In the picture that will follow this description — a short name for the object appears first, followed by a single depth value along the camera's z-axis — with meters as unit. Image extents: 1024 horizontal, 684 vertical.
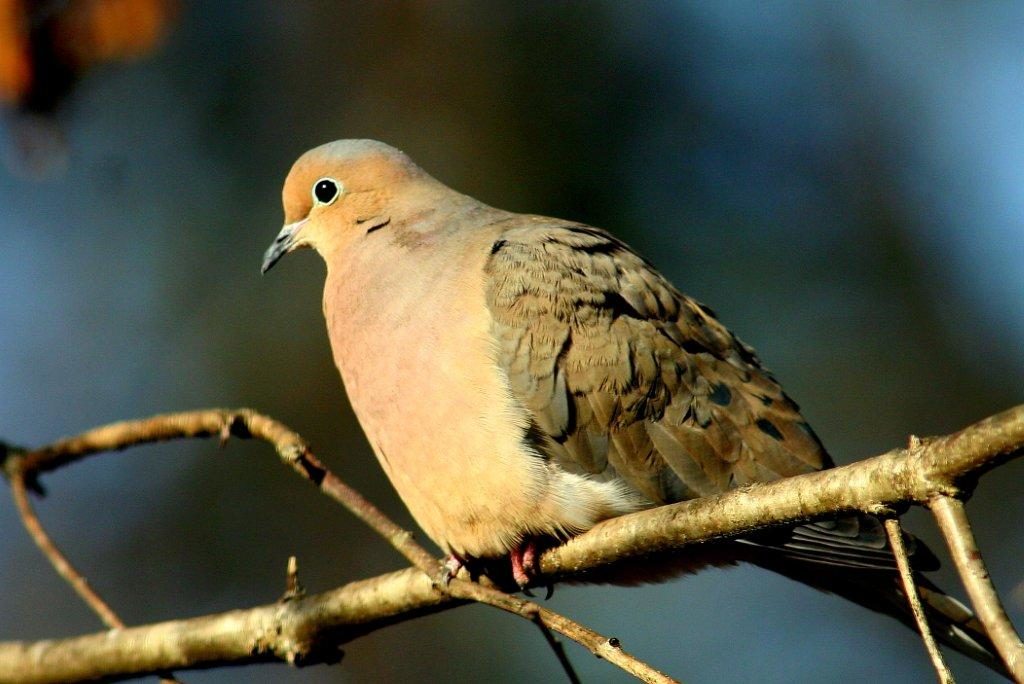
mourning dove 6.46
